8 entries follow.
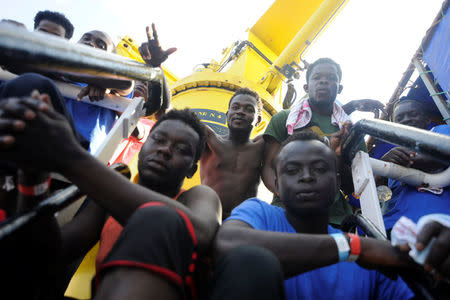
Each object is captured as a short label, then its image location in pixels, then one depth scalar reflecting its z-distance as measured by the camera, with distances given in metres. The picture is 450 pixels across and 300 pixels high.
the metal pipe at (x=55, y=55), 0.62
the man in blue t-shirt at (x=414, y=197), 1.75
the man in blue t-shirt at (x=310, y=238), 0.93
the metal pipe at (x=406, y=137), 0.96
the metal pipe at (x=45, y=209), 0.67
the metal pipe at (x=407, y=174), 1.56
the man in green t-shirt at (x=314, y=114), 2.46
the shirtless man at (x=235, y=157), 2.57
